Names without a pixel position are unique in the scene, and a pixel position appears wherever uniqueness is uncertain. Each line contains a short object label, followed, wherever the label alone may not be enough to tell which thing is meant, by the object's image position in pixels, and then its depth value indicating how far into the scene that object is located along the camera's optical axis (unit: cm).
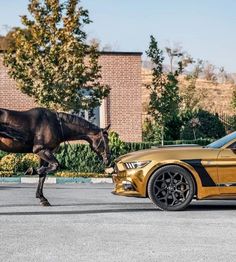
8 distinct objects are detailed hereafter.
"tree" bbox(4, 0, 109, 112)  2738
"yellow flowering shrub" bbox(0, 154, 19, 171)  2441
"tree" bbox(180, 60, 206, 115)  5022
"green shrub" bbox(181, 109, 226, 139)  3388
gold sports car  1265
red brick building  3334
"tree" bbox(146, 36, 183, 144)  3181
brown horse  1368
